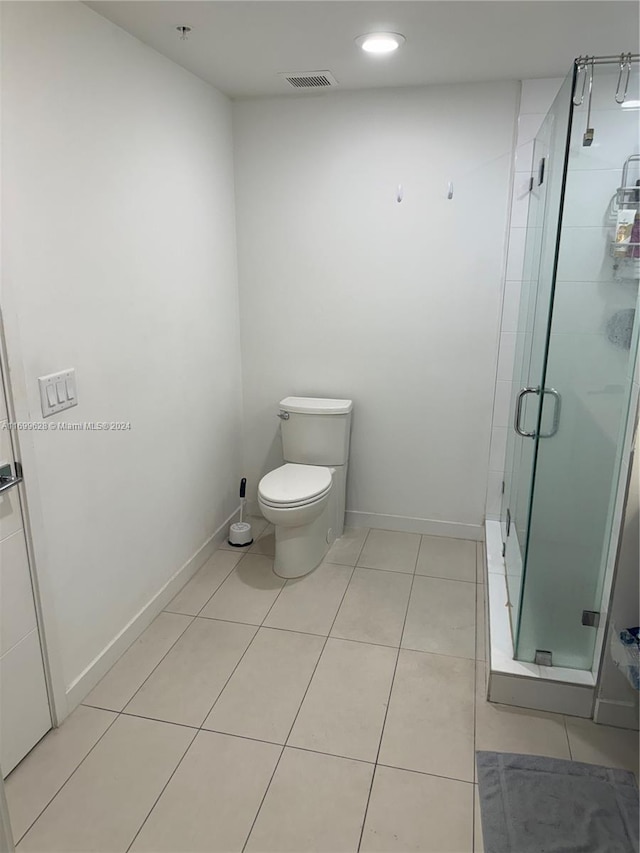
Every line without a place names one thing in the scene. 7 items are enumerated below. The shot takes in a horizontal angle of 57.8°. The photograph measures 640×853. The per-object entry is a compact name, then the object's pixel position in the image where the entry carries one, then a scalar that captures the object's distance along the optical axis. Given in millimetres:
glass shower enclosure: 1746
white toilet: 2721
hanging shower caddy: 1784
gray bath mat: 1573
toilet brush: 3148
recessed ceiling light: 2045
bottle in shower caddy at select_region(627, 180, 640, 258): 1798
